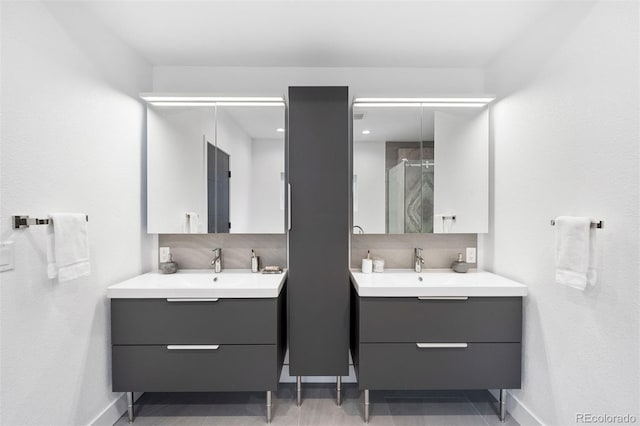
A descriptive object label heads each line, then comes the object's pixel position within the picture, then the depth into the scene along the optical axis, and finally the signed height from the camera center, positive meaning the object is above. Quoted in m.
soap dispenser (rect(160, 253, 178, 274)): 2.10 -0.42
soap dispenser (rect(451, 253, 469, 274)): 2.12 -0.42
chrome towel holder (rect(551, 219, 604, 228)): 1.25 -0.06
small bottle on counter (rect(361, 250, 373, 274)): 2.09 -0.41
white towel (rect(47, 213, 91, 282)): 1.32 -0.17
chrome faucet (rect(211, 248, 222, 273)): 2.13 -0.38
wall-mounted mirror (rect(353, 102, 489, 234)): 2.06 +0.33
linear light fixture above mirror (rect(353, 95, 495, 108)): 2.03 +0.78
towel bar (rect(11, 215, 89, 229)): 1.18 -0.04
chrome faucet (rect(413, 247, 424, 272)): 2.15 -0.38
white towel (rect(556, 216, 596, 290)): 1.29 -0.20
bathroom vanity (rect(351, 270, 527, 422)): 1.68 -0.76
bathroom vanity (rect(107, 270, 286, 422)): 1.66 -0.77
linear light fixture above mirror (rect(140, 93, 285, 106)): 2.01 +0.79
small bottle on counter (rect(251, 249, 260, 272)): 2.13 -0.39
